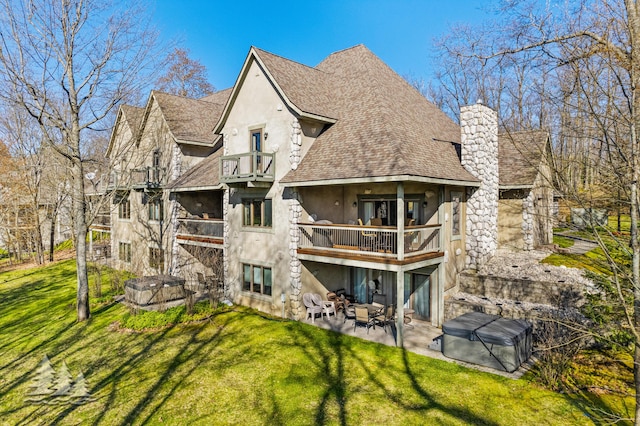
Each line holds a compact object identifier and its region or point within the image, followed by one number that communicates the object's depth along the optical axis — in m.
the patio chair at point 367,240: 13.55
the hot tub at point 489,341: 10.16
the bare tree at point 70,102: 14.99
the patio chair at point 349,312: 14.58
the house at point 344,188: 13.52
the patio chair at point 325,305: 15.05
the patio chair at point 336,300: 15.92
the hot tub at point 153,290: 16.16
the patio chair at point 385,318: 13.81
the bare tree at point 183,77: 39.78
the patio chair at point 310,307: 14.70
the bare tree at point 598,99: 5.47
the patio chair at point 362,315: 13.23
